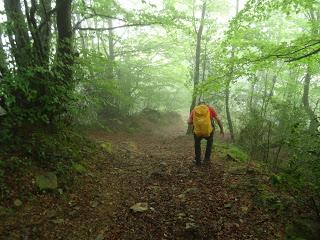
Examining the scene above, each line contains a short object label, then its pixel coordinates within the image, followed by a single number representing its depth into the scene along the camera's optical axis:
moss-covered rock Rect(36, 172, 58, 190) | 5.75
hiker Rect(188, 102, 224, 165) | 7.84
